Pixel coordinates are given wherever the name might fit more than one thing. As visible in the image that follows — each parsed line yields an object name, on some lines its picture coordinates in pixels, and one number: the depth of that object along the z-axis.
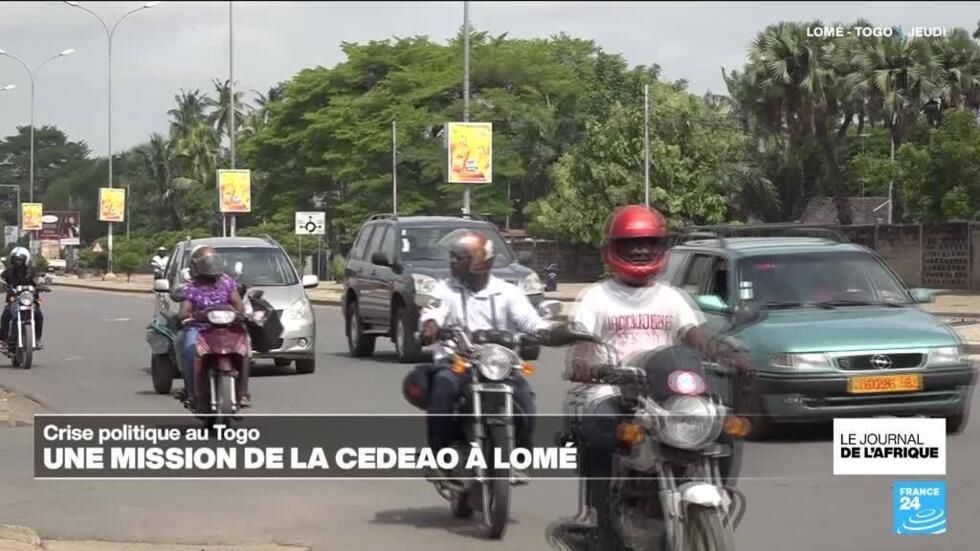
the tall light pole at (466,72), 42.97
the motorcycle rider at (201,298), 13.27
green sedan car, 12.46
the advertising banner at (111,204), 81.81
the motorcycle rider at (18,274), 21.09
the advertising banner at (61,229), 101.94
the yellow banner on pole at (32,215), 91.69
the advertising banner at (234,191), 60.25
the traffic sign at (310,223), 49.81
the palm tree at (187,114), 110.81
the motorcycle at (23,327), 20.98
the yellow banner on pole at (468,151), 43.53
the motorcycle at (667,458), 6.23
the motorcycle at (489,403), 8.51
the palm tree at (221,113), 110.14
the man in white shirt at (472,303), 8.92
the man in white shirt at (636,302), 7.20
